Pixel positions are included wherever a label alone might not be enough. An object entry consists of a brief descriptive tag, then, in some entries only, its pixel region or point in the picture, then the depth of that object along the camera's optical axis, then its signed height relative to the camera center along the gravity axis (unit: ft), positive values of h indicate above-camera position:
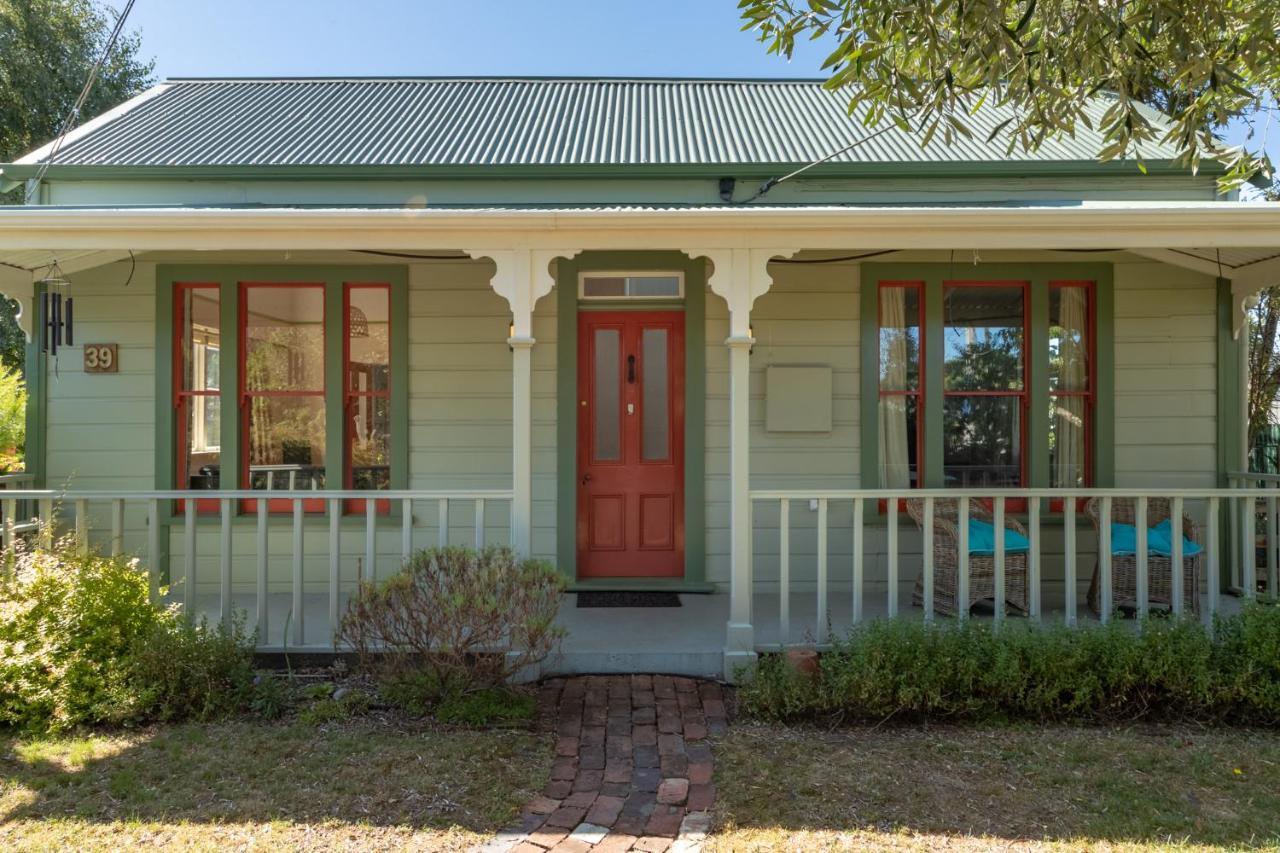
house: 18.56 +1.42
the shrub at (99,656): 11.86 -3.53
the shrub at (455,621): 12.13 -2.95
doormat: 17.81 -3.89
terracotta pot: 12.76 -3.78
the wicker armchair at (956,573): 16.24 -2.94
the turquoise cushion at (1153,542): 15.99 -2.26
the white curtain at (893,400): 18.84 +0.82
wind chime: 15.85 +2.44
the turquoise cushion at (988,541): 16.06 -2.25
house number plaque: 18.49 +1.80
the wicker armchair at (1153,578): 16.02 -3.05
